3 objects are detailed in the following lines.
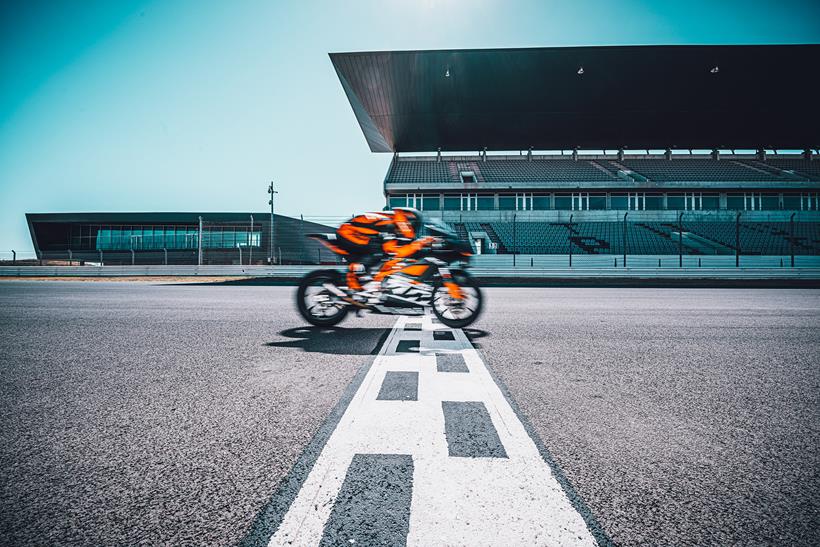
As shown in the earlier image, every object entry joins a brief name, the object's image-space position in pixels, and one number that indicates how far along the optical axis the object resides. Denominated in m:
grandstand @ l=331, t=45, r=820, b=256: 25.59
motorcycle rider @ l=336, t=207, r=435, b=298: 4.45
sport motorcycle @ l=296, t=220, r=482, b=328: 4.42
